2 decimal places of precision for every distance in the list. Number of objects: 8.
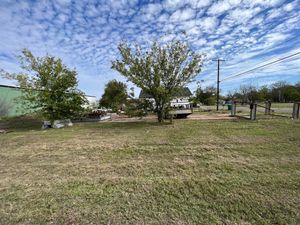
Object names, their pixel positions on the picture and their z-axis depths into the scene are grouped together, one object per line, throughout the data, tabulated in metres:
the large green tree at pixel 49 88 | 9.31
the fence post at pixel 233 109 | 13.88
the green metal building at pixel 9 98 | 16.88
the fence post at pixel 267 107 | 13.17
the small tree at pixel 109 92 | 26.23
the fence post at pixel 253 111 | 10.21
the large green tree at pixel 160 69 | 9.51
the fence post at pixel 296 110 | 10.32
